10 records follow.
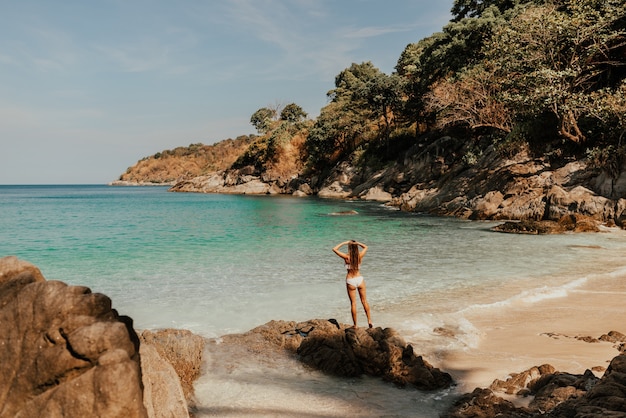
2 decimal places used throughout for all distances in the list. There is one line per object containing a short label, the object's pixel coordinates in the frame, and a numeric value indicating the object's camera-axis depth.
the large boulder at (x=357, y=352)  6.20
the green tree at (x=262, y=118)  98.38
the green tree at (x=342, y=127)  61.75
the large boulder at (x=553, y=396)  3.71
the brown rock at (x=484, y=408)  4.77
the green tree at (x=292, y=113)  101.81
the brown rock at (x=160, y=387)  3.95
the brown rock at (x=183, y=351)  6.14
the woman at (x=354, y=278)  8.41
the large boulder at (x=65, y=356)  3.23
